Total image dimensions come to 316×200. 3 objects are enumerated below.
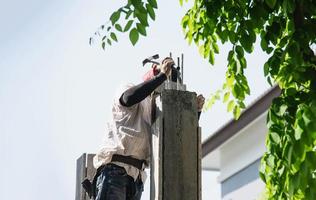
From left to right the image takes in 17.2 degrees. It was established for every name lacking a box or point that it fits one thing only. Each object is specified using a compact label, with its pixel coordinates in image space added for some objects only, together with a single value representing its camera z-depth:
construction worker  5.93
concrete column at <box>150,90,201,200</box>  5.68
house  21.06
